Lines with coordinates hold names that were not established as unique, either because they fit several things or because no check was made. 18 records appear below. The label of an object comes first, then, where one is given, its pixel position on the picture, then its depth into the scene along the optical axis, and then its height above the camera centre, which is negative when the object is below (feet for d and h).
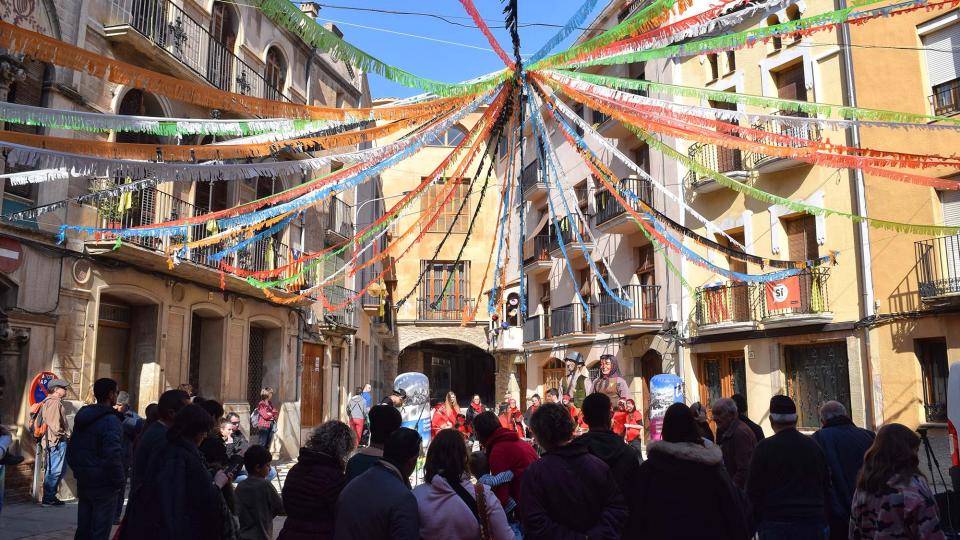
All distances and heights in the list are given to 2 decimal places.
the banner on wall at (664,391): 37.40 -0.76
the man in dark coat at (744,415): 20.80 -1.18
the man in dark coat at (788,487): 15.07 -2.33
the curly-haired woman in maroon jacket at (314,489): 11.96 -1.79
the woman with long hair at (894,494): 12.16 -2.04
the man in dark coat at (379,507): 10.60 -1.87
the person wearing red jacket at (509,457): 15.48 -1.68
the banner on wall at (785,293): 52.95 +5.99
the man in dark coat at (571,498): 11.96 -1.99
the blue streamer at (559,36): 20.27 +9.93
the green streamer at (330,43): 15.28 +7.78
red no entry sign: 33.14 +5.96
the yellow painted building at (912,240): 45.42 +8.77
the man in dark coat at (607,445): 13.85 -1.30
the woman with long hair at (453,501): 11.07 -1.89
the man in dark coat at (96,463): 19.54 -2.13
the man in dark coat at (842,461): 17.21 -2.07
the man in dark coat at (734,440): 18.28 -1.64
